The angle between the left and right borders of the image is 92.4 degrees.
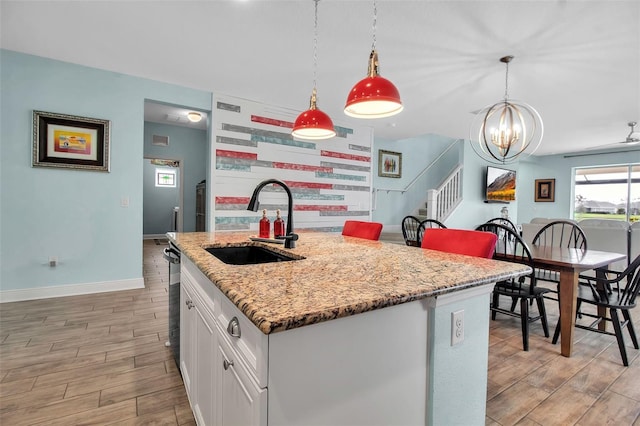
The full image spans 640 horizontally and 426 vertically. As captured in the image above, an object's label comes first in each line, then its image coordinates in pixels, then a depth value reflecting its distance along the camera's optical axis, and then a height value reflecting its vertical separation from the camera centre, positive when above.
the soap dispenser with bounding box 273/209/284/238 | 2.00 -0.15
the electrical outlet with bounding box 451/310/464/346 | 1.08 -0.42
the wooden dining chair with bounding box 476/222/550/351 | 2.31 -0.63
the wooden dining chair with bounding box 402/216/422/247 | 3.48 -0.39
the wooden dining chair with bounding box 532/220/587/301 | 4.05 -0.35
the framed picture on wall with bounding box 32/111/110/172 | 3.19 +0.63
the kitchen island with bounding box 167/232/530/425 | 0.73 -0.39
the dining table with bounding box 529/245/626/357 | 2.17 -0.51
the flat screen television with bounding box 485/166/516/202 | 6.89 +0.59
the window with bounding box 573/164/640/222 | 7.32 +0.51
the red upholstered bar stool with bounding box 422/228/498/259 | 1.54 -0.18
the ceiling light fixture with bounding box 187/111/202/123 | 4.94 +1.42
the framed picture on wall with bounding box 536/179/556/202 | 8.41 +0.59
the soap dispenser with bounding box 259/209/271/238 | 1.99 -0.15
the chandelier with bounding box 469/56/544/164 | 3.00 +0.85
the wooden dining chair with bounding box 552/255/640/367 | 2.11 -0.64
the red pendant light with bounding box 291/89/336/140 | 2.16 +0.60
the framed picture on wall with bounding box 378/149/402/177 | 6.66 +0.98
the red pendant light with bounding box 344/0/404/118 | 1.59 +0.61
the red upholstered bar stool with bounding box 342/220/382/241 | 2.43 -0.19
